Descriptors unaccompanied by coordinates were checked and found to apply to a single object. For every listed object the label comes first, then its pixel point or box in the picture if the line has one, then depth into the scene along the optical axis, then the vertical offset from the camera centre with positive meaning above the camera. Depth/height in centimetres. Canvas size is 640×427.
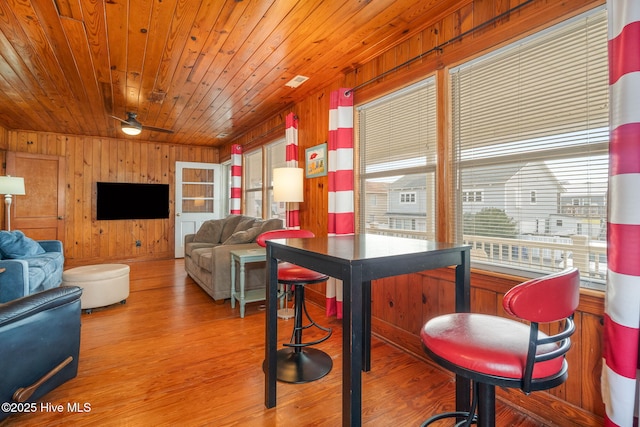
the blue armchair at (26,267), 252 -52
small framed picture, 335 +56
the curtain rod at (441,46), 173 +110
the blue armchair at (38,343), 144 -68
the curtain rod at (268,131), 418 +115
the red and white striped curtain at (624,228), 115 -6
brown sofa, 332 -54
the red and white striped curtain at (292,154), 365 +67
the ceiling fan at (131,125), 393 +109
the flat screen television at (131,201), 585 +19
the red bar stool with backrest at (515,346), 82 -41
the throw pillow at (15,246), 299 -36
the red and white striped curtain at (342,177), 282 +31
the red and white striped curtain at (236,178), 538 +57
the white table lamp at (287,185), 326 +27
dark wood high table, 106 -23
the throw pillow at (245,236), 365 -30
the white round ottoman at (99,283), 303 -72
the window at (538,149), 147 +34
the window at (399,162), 228 +40
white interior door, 627 +29
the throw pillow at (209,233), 478 -35
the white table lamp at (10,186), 402 +31
